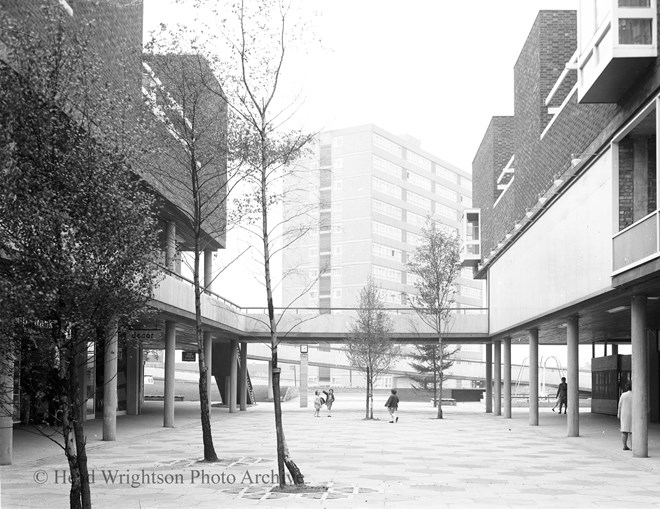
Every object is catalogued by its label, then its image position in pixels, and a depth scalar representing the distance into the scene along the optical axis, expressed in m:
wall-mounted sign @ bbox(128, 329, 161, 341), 29.60
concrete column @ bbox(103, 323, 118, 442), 24.91
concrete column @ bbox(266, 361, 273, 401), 65.50
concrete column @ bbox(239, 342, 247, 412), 48.63
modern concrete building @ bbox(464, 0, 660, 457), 19.23
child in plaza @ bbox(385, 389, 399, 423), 36.62
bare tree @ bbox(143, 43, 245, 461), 19.47
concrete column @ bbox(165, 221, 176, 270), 34.25
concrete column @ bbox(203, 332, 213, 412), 41.09
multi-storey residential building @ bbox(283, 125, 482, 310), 126.25
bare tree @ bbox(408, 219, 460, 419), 42.66
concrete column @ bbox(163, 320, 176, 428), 32.65
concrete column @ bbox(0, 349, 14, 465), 18.47
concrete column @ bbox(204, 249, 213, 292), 44.88
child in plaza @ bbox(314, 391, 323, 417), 41.66
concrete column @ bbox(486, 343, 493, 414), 48.91
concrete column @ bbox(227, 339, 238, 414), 46.17
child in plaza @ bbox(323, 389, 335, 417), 44.41
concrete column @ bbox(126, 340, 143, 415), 42.66
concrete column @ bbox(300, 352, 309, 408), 52.59
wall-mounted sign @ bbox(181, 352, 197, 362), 50.03
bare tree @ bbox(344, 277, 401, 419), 42.12
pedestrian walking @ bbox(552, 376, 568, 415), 45.76
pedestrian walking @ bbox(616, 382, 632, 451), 21.88
